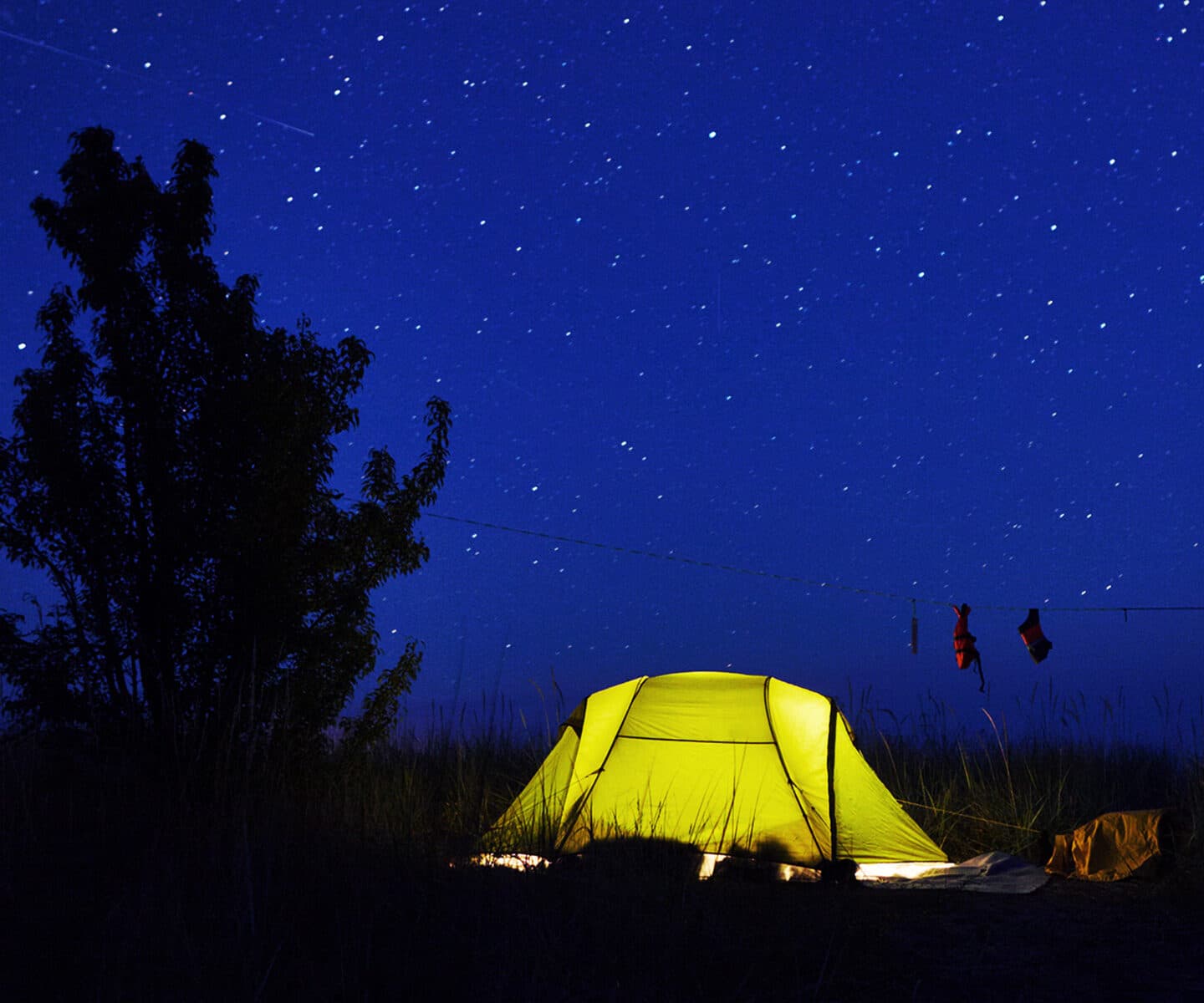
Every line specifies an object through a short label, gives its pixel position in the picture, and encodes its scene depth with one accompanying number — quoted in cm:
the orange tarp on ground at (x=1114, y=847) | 643
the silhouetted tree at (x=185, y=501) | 746
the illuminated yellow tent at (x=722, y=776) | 685
